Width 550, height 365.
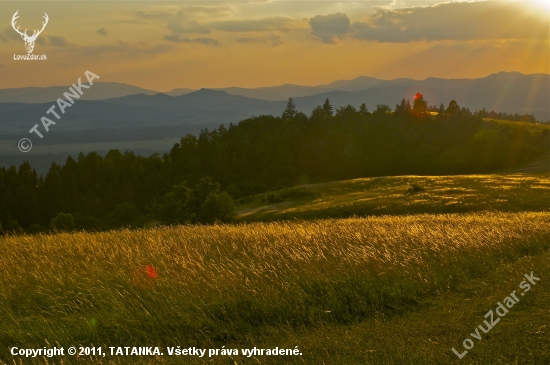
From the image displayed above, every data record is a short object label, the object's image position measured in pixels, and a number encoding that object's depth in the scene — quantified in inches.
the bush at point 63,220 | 4818.2
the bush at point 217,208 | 2780.5
